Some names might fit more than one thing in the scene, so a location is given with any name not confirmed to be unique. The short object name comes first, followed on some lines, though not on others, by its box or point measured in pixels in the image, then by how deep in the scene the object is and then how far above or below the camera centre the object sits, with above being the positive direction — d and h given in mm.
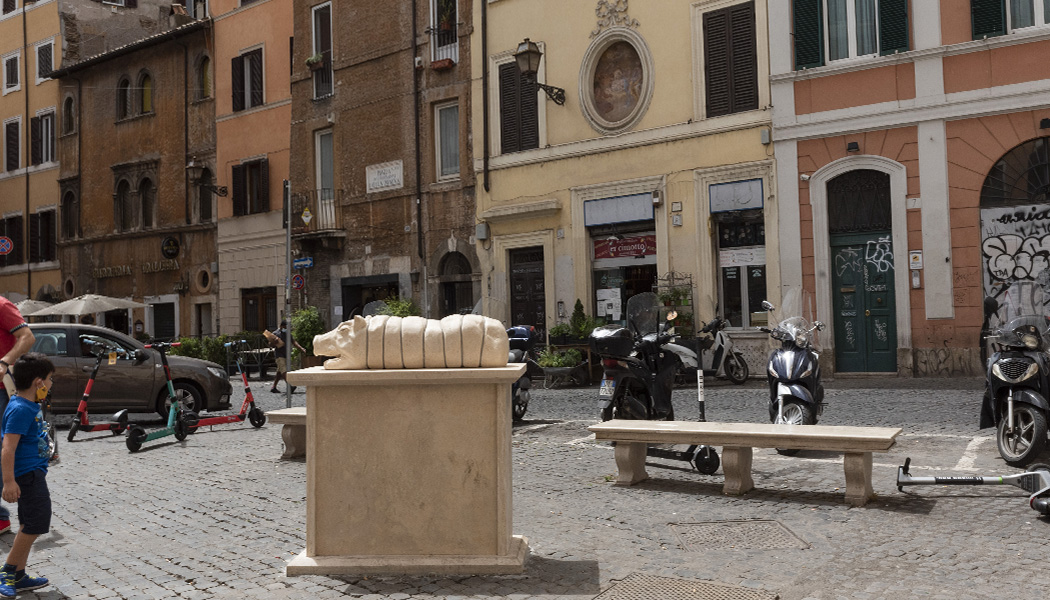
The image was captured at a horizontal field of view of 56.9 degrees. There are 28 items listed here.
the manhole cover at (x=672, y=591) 4285 -1217
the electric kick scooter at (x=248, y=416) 10974 -974
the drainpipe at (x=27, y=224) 37344 +4484
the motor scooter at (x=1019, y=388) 6941 -562
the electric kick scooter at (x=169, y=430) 9945 -1000
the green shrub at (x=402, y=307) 20595 +477
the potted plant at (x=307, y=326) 22203 +131
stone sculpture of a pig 4656 -74
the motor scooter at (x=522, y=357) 11172 -376
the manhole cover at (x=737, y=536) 5211 -1210
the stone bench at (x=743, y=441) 6066 -805
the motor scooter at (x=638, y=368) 8844 -426
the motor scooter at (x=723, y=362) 16688 -732
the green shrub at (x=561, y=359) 17484 -620
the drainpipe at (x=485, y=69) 22062 +5862
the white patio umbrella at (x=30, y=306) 28703 +1013
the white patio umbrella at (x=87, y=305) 23544 +816
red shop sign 19469 +1533
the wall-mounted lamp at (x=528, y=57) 19219 +5346
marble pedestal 4645 -700
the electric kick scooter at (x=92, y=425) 10461 -929
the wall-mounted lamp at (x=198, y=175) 28531 +4705
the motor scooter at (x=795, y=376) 8023 -495
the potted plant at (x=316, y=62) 25909 +7212
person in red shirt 5926 +11
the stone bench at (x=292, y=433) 8758 -929
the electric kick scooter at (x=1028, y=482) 5516 -1040
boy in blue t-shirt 4578 -602
